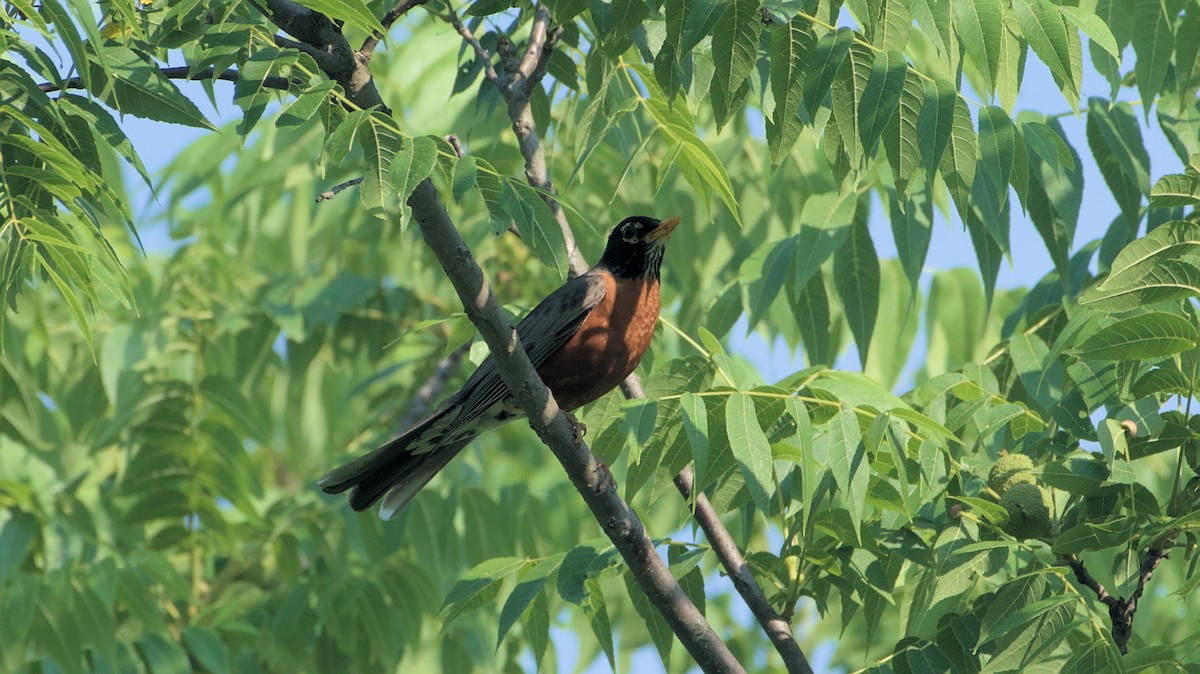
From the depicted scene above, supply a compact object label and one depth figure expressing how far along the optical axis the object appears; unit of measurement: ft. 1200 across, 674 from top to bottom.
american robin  31.30
